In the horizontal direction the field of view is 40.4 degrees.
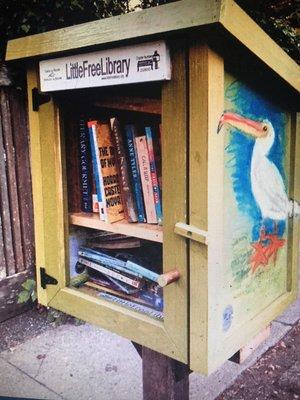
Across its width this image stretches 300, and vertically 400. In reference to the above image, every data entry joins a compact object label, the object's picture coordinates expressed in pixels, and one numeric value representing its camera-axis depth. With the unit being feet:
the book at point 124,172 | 4.11
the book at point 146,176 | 3.93
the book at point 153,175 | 3.90
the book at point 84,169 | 4.38
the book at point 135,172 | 4.03
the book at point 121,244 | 4.71
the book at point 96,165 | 4.11
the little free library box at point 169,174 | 3.09
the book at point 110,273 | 4.24
